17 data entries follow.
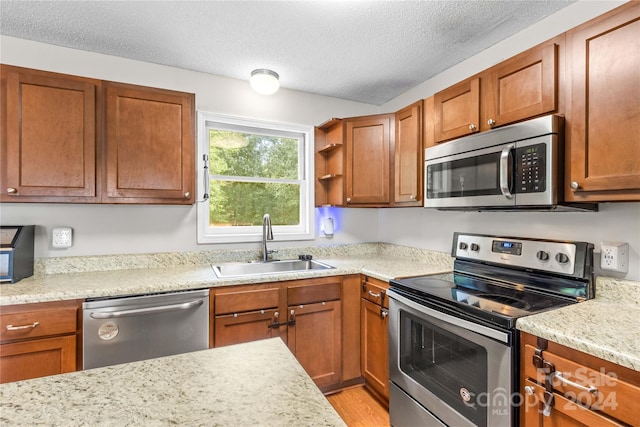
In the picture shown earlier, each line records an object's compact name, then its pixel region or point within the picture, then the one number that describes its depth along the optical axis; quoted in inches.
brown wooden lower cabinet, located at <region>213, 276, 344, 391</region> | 75.6
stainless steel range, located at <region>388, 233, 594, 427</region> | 50.9
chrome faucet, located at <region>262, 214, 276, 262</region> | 99.7
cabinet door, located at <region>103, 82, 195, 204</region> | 75.9
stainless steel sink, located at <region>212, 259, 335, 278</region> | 96.0
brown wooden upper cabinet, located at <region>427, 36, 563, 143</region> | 57.7
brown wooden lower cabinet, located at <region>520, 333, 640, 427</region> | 37.4
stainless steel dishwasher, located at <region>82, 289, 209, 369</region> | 64.4
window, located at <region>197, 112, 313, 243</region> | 100.6
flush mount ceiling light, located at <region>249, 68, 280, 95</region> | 90.7
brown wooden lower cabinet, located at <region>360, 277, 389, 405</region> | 80.3
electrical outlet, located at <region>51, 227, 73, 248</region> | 80.1
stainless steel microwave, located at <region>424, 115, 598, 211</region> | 55.3
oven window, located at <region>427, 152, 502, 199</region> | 64.6
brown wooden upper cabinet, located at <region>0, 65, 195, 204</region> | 68.1
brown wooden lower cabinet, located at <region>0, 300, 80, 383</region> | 58.9
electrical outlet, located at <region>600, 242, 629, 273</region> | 56.4
